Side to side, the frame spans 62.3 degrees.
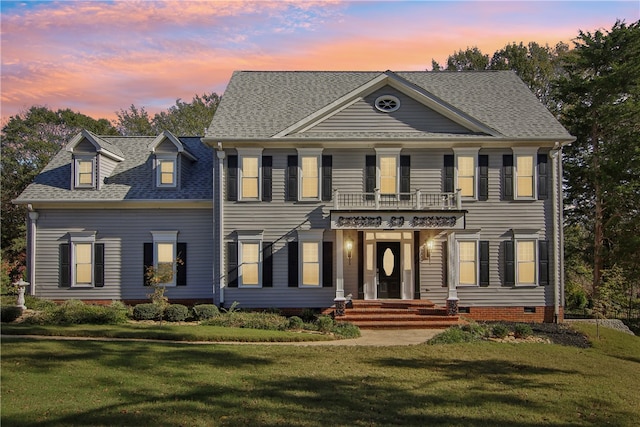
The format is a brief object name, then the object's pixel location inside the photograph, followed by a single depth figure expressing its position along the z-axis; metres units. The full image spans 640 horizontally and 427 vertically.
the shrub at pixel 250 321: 18.20
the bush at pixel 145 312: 19.50
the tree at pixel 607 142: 26.12
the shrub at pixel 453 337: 16.22
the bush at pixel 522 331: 17.62
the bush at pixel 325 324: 17.95
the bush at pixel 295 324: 18.29
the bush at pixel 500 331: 17.20
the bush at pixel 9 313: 17.25
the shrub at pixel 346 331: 17.23
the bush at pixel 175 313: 19.48
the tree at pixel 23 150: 37.62
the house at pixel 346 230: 21.39
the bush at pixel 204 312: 19.56
